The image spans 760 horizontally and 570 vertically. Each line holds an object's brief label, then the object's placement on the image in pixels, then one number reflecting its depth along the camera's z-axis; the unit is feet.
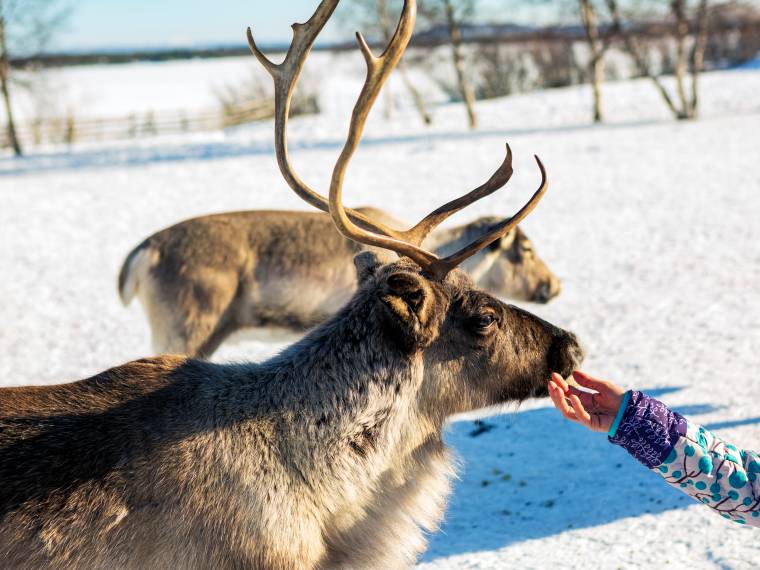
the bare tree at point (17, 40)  71.10
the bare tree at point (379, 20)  84.07
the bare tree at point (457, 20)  72.50
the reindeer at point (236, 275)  20.65
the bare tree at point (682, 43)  68.49
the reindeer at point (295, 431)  9.00
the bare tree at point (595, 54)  71.10
